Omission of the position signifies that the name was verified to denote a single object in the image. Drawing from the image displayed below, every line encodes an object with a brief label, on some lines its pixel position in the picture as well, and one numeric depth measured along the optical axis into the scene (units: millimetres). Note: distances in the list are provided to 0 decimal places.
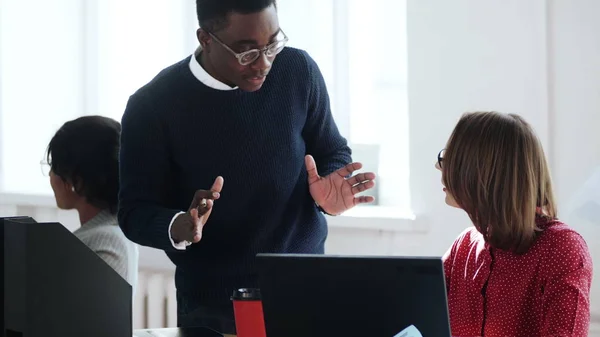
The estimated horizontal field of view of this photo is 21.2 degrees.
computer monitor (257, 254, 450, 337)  3134
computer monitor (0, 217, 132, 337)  3274
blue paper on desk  3149
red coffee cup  3401
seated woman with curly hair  4310
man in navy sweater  3995
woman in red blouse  3620
